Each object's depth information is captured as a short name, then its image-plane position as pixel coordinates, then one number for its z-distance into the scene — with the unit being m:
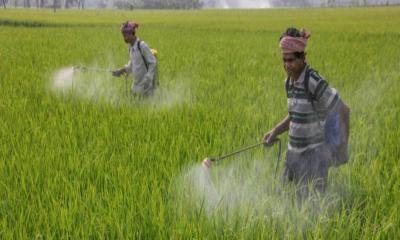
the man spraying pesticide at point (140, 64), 9.50
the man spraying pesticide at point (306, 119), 4.57
